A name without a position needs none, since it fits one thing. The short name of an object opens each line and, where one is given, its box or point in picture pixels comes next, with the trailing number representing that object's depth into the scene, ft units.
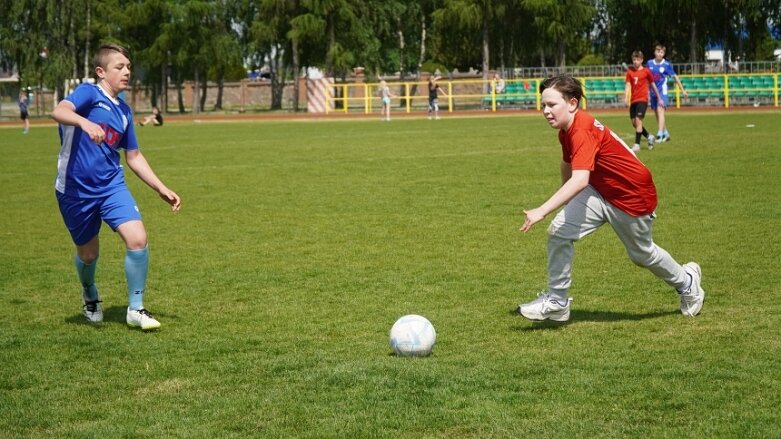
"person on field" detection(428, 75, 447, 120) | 141.90
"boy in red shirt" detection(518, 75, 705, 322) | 22.02
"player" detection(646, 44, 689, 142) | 73.72
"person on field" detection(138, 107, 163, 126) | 141.28
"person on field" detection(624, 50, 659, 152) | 69.07
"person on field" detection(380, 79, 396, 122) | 139.35
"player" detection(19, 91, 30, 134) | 138.72
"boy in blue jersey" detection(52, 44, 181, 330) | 23.80
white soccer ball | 19.88
